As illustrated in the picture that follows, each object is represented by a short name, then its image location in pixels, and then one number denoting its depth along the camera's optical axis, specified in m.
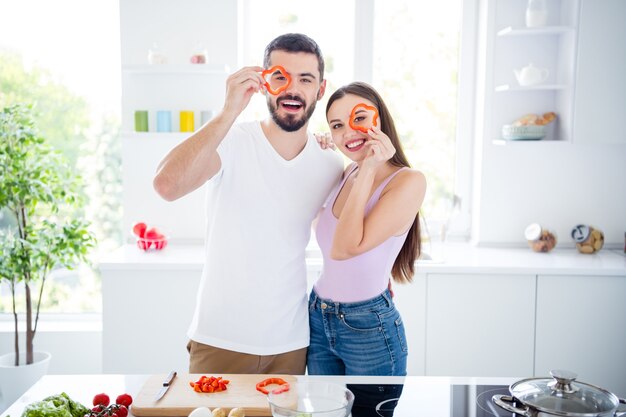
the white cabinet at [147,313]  2.92
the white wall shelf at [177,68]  3.21
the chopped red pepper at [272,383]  1.38
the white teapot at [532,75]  3.22
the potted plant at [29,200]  3.04
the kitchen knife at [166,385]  1.39
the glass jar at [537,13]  3.22
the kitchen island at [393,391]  1.36
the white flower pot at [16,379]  3.08
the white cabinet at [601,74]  3.09
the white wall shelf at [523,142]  3.23
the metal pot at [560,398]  1.17
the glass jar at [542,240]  3.34
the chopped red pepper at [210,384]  1.42
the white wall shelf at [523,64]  3.36
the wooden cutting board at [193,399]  1.34
